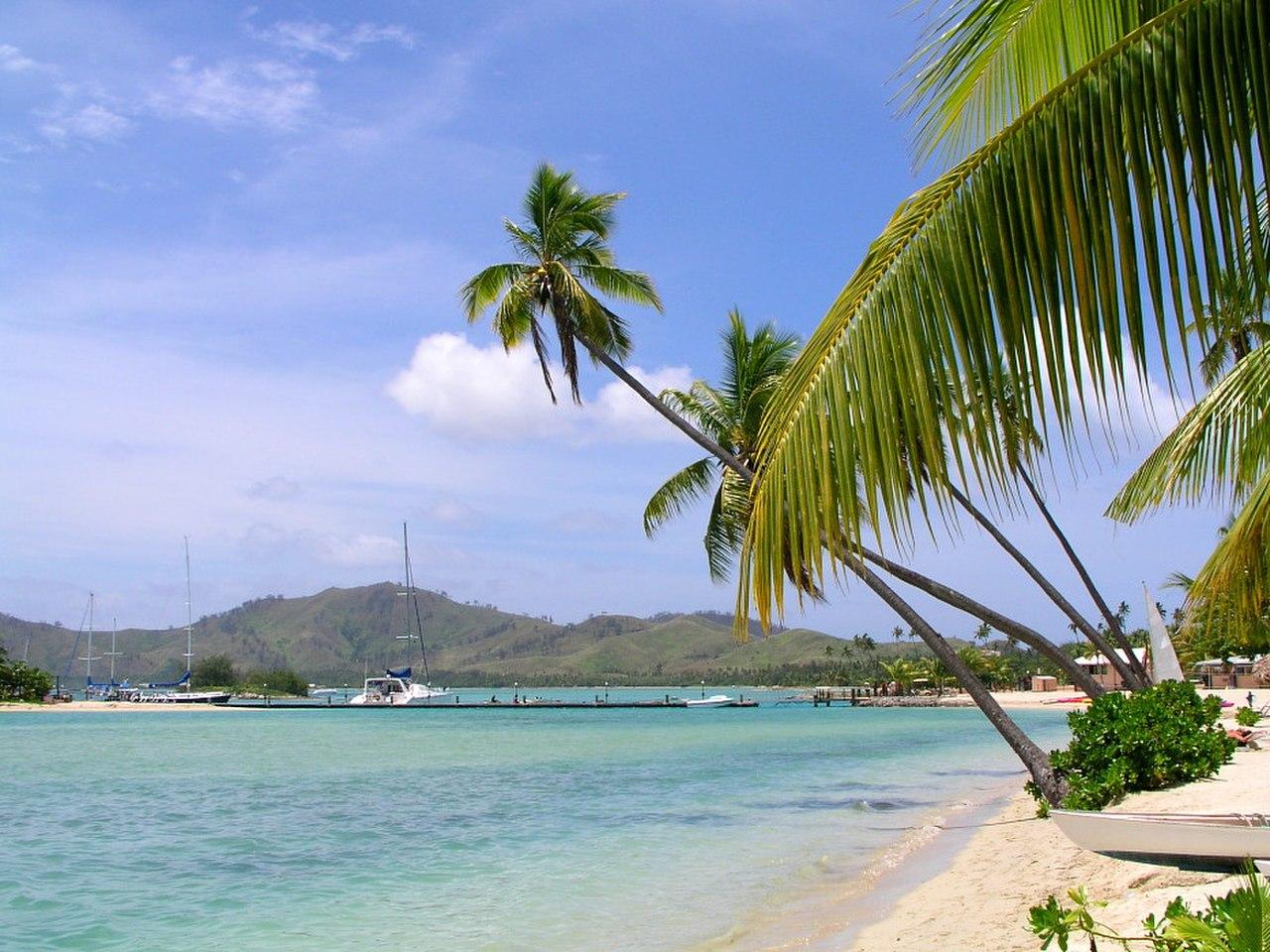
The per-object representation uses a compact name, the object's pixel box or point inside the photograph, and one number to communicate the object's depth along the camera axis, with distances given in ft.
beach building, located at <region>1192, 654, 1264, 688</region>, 183.62
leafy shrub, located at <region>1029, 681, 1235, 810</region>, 38.24
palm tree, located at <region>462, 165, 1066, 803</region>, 53.88
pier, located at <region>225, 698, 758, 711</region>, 272.92
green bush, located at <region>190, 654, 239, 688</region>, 386.52
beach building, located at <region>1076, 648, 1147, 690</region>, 208.23
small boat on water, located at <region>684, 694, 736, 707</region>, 295.77
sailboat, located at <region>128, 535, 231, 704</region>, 306.96
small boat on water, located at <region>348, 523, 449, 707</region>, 274.98
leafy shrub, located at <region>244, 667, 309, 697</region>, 377.09
